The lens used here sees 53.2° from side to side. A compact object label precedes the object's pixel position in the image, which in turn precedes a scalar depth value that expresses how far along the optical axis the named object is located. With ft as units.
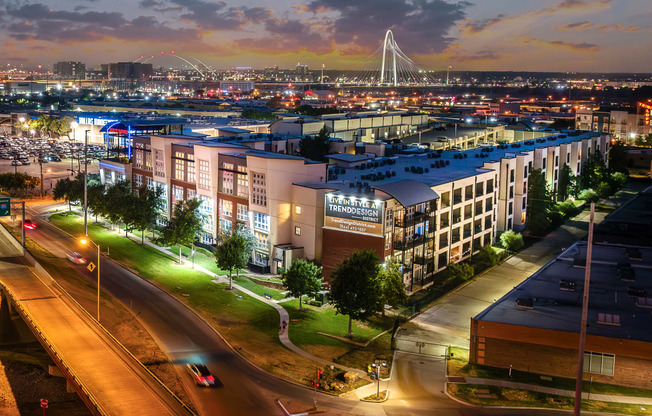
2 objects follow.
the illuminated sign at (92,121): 534.37
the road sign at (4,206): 200.85
